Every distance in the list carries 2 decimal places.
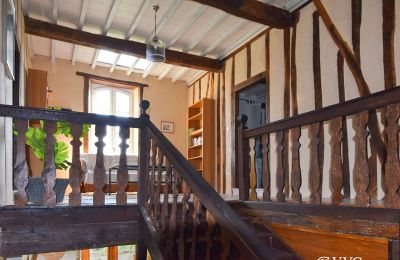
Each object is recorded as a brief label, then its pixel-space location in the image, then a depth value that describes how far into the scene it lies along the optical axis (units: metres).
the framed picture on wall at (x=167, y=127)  8.07
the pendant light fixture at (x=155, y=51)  4.84
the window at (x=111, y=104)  7.58
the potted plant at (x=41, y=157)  2.88
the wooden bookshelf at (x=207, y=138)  6.98
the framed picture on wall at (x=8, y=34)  2.68
